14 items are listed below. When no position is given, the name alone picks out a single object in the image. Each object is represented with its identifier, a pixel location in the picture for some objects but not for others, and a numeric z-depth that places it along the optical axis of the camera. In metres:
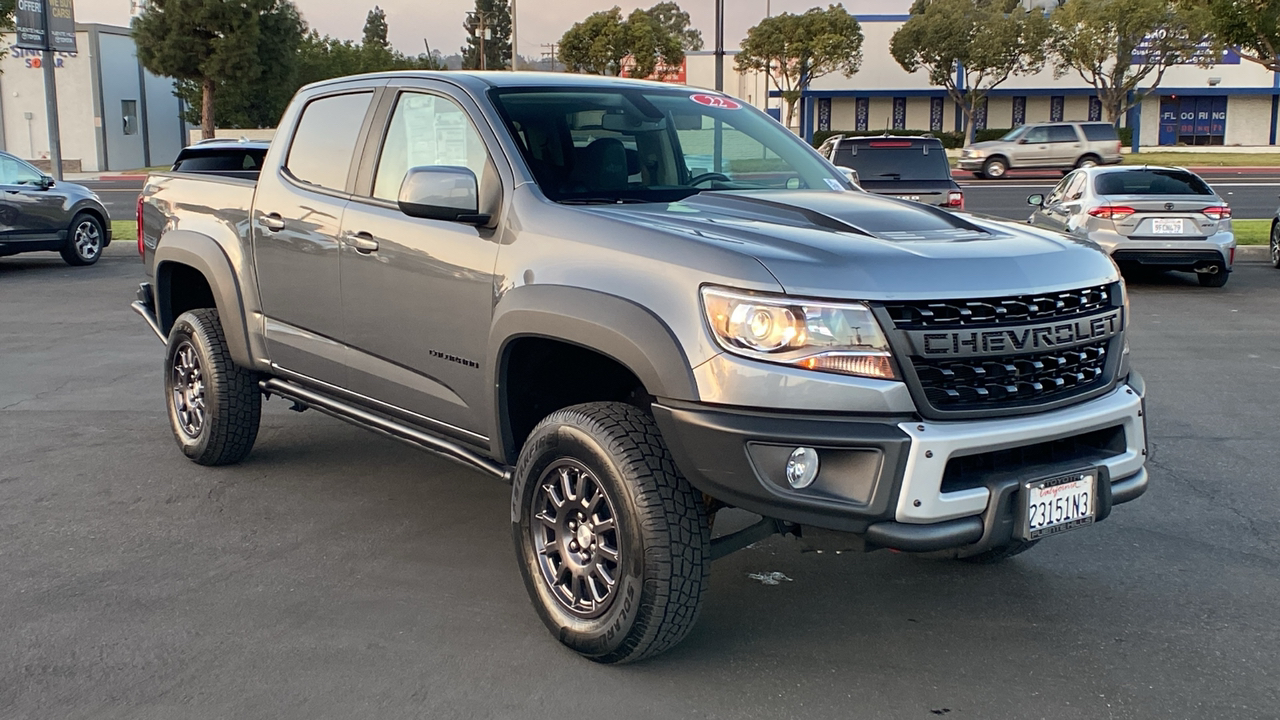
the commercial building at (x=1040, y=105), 53.25
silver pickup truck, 3.36
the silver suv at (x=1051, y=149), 35.34
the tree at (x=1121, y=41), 43.75
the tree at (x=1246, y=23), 19.73
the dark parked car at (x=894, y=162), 14.84
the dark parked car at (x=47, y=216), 14.66
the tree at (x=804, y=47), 51.62
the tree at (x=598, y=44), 54.72
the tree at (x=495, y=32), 105.88
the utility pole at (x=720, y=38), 28.23
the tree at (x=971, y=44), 48.38
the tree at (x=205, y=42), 41.94
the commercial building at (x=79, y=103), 43.16
